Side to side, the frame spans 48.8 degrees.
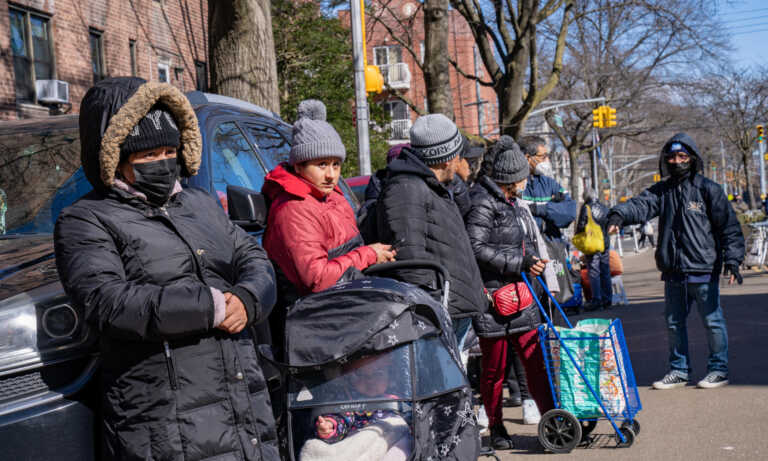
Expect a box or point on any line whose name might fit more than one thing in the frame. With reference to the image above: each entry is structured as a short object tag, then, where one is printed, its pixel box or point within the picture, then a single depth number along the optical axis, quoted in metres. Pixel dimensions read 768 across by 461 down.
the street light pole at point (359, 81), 11.98
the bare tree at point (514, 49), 18.05
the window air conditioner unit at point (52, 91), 17.91
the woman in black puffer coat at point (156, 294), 2.68
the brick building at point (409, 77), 50.91
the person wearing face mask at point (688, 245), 7.23
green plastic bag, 5.41
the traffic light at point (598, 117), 33.78
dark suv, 2.73
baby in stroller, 3.07
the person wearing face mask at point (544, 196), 7.89
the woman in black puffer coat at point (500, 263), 5.60
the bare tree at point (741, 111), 43.31
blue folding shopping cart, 5.38
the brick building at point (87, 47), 18.00
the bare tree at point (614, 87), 35.09
